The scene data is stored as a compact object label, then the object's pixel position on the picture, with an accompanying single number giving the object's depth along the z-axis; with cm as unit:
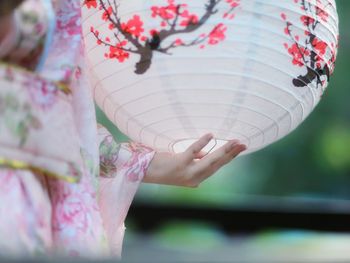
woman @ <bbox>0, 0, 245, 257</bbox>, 252
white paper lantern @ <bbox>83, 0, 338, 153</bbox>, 266
